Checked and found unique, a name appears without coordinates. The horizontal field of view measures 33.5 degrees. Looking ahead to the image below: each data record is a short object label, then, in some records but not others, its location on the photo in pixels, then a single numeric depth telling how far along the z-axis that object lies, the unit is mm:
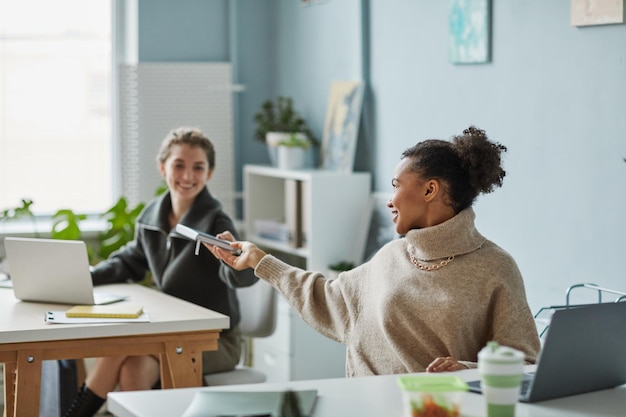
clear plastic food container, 1666
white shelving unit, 4215
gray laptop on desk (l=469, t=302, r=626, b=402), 1863
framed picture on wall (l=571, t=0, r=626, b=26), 2891
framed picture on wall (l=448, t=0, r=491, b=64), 3516
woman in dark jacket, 3312
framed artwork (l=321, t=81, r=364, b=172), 4340
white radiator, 4910
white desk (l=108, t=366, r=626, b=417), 1843
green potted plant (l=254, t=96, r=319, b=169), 4598
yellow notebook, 2969
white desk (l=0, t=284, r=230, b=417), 2838
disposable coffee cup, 1689
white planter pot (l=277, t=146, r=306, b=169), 4586
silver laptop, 3156
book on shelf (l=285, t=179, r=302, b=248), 4453
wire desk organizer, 2812
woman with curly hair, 2324
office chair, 3521
